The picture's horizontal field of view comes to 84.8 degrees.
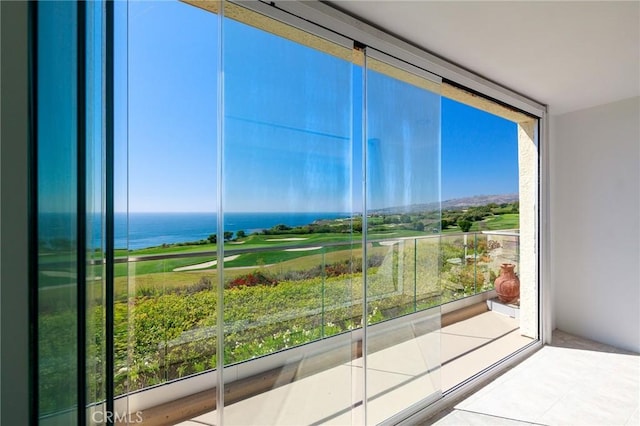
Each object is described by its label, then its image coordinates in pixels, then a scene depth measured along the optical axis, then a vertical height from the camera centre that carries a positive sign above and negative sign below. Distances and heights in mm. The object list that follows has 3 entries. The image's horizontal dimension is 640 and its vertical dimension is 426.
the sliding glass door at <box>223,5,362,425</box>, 1695 -80
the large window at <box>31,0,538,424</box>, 766 -39
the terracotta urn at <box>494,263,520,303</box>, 5011 -1077
